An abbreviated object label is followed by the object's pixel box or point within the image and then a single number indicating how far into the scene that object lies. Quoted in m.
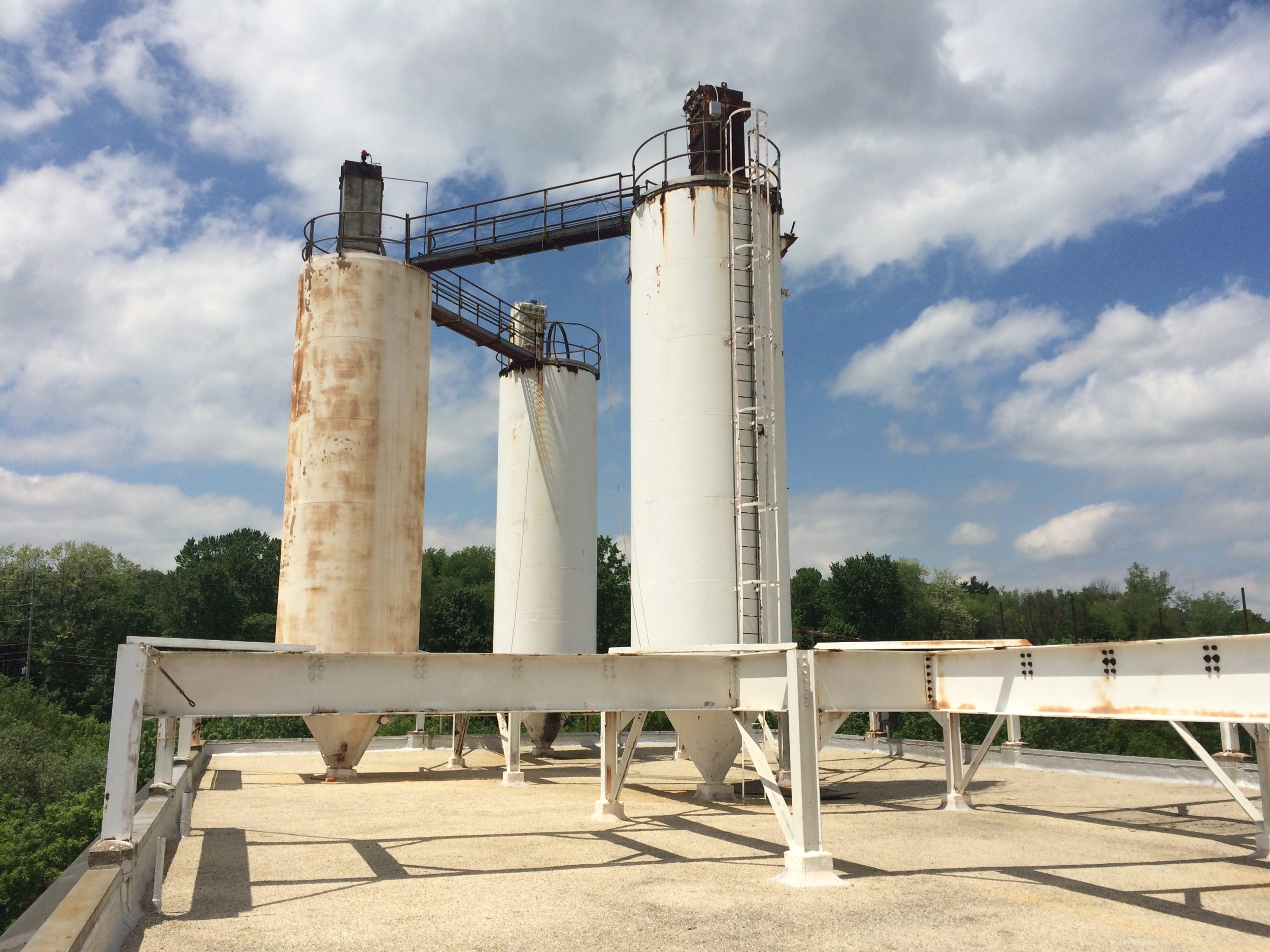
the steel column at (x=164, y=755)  14.98
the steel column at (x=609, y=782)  14.84
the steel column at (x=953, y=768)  17.02
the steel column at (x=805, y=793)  10.39
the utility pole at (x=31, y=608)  61.50
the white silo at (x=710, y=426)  16.62
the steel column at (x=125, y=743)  8.73
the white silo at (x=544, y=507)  29.03
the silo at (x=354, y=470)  20.33
